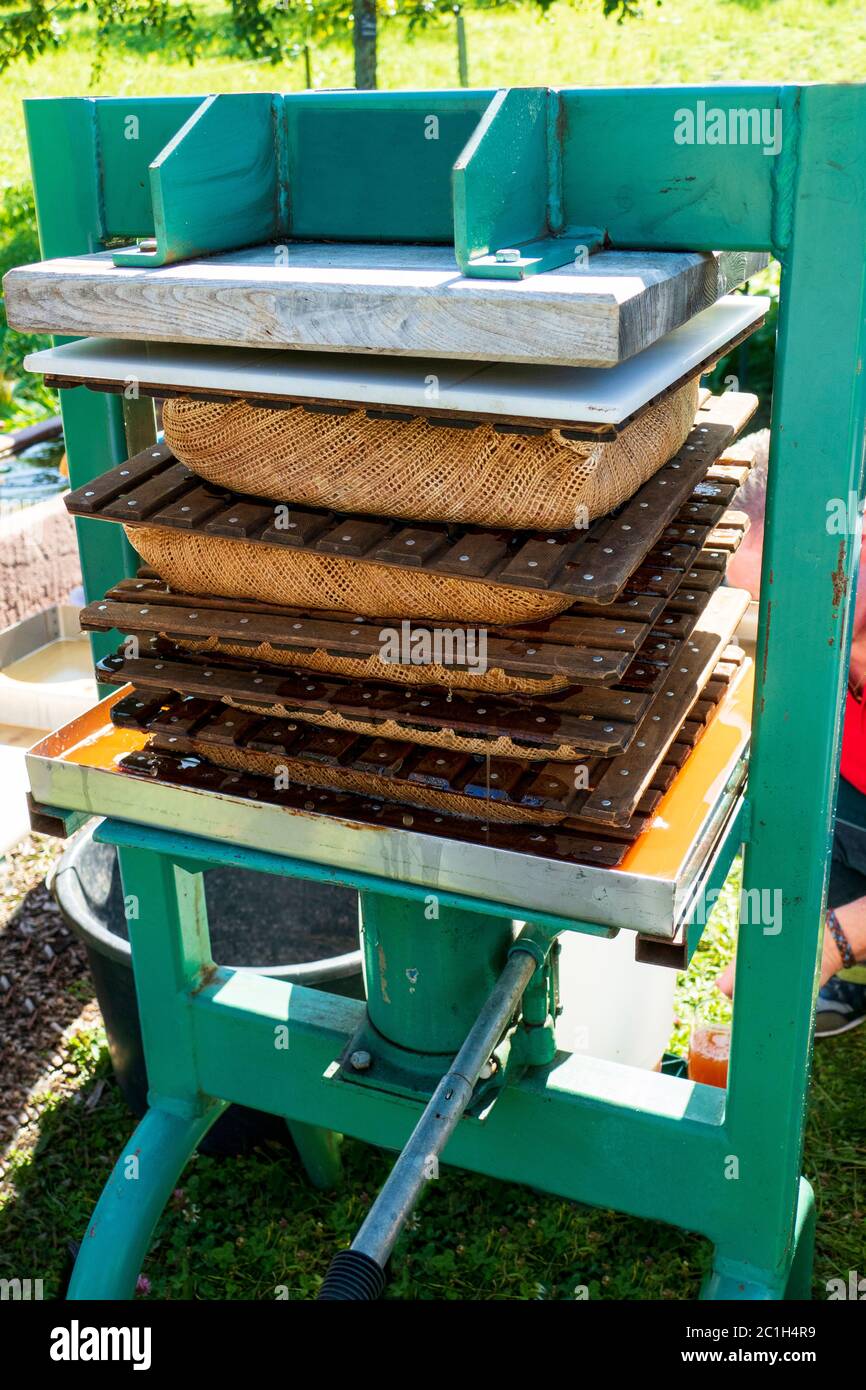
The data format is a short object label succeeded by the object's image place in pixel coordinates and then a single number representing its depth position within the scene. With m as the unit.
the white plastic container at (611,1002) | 2.91
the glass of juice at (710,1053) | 3.04
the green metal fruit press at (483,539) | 1.56
